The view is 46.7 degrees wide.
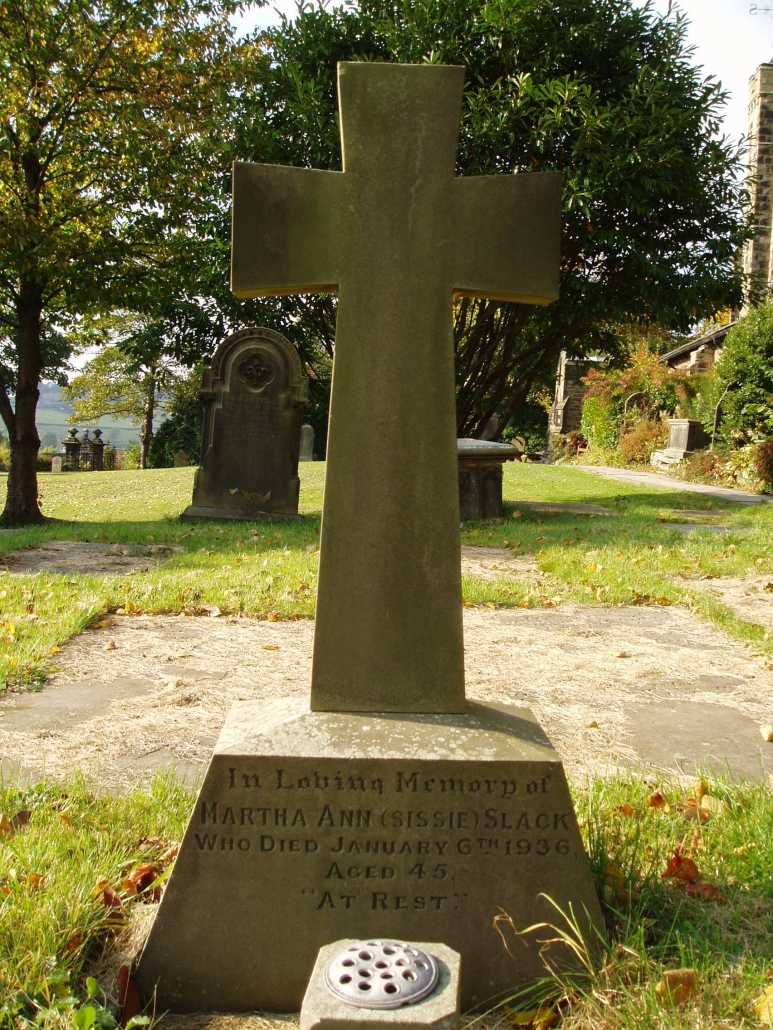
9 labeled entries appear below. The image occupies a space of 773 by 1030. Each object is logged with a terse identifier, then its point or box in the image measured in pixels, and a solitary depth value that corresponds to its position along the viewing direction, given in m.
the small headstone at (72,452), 37.78
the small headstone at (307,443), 30.33
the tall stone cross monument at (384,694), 2.22
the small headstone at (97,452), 38.56
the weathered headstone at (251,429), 12.06
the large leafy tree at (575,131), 11.20
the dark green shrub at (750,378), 18.30
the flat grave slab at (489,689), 3.44
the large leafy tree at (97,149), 10.66
